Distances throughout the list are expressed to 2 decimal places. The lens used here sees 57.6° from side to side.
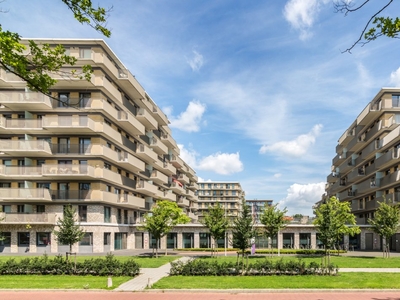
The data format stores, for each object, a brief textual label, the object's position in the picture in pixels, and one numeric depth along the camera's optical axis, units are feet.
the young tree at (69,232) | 84.17
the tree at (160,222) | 117.50
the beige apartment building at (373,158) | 150.30
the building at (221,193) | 457.68
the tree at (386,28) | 24.57
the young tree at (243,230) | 85.66
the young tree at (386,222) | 105.60
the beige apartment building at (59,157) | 122.31
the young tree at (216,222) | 111.65
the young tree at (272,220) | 116.57
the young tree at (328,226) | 90.63
